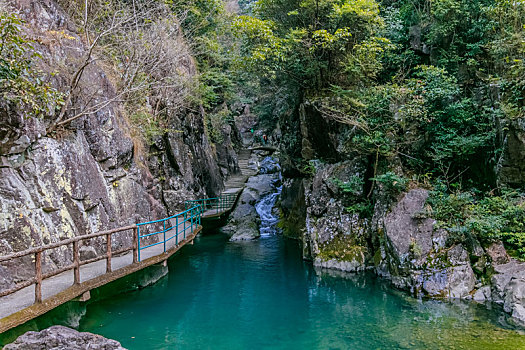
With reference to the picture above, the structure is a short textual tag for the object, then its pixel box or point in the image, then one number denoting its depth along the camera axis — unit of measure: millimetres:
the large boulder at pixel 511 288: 8117
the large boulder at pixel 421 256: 9586
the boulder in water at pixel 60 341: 4645
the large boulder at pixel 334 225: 12562
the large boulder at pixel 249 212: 18719
